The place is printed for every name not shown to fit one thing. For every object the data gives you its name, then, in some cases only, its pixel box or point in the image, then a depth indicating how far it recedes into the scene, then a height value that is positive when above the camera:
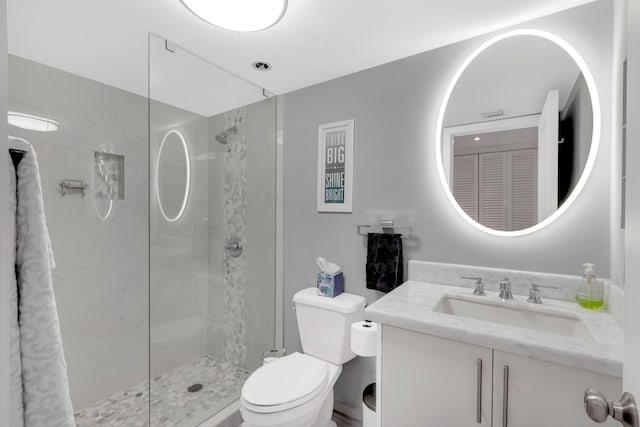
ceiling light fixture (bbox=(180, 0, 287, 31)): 1.23 +0.87
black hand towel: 1.67 -0.28
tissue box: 1.81 -0.44
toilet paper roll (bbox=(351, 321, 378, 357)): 1.52 -0.66
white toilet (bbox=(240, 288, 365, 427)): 1.31 -0.84
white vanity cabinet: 0.87 -0.57
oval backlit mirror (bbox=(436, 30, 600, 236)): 1.32 +0.41
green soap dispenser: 1.20 -0.31
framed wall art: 1.90 +0.31
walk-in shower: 1.79 -0.13
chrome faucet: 1.34 -0.35
